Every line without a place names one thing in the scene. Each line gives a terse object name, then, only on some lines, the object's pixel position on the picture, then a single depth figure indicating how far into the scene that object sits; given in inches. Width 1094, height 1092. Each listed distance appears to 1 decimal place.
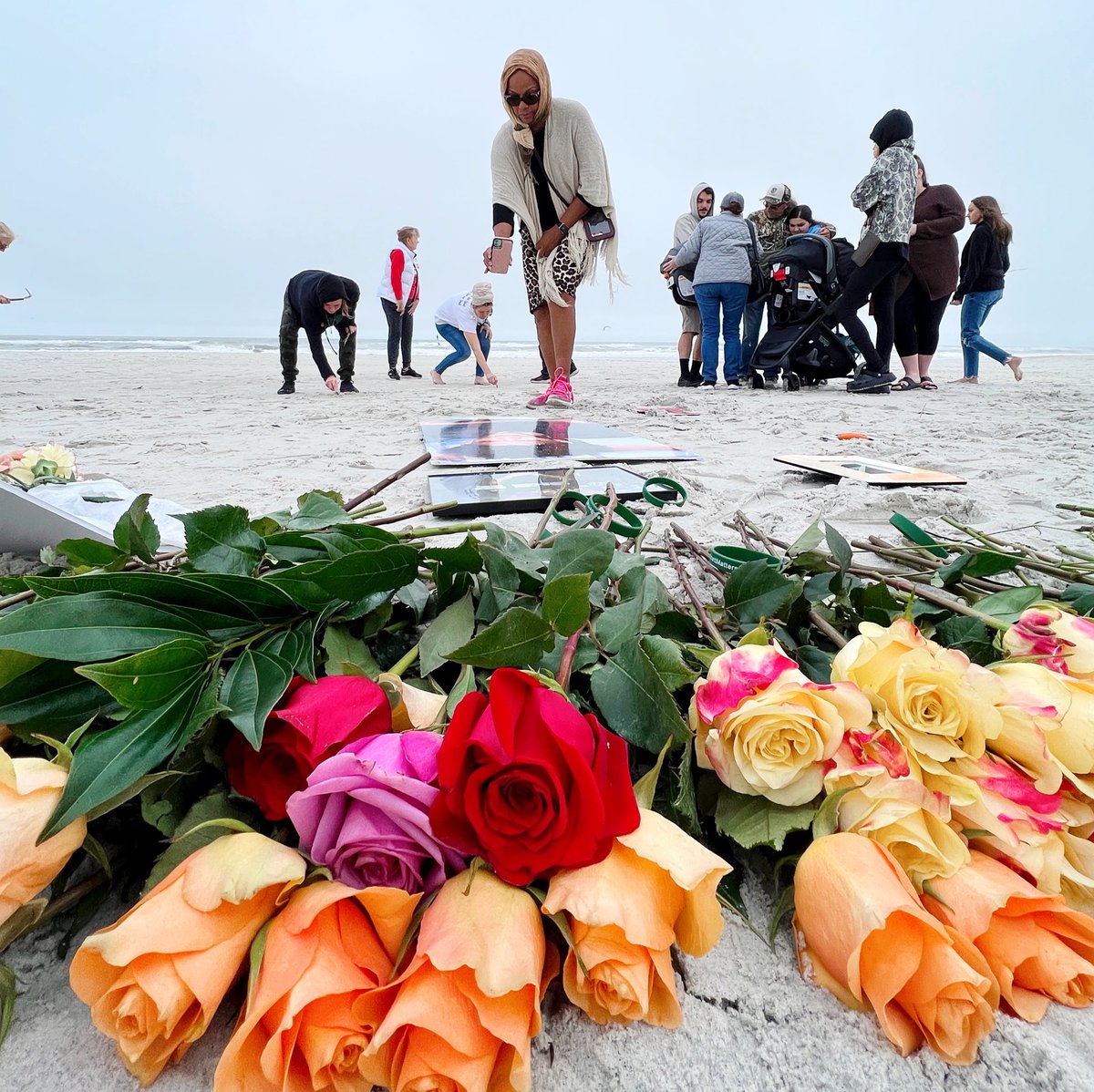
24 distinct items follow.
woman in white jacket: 285.7
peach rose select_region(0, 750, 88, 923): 13.0
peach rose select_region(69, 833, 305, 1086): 12.2
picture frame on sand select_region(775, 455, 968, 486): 68.1
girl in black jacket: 238.8
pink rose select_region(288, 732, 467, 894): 13.1
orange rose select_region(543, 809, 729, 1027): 12.8
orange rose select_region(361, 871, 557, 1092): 11.6
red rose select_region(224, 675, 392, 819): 15.1
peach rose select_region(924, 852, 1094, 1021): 14.3
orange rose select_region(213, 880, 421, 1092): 11.8
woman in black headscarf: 184.7
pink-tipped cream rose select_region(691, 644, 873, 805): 15.5
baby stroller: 225.6
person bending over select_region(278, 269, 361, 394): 225.5
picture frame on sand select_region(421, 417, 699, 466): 80.9
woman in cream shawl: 136.3
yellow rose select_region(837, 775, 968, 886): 15.1
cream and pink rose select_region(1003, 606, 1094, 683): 18.7
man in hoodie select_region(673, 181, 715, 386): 255.8
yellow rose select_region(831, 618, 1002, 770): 15.8
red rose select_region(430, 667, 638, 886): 12.6
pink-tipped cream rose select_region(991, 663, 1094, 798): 16.3
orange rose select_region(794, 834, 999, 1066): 13.3
